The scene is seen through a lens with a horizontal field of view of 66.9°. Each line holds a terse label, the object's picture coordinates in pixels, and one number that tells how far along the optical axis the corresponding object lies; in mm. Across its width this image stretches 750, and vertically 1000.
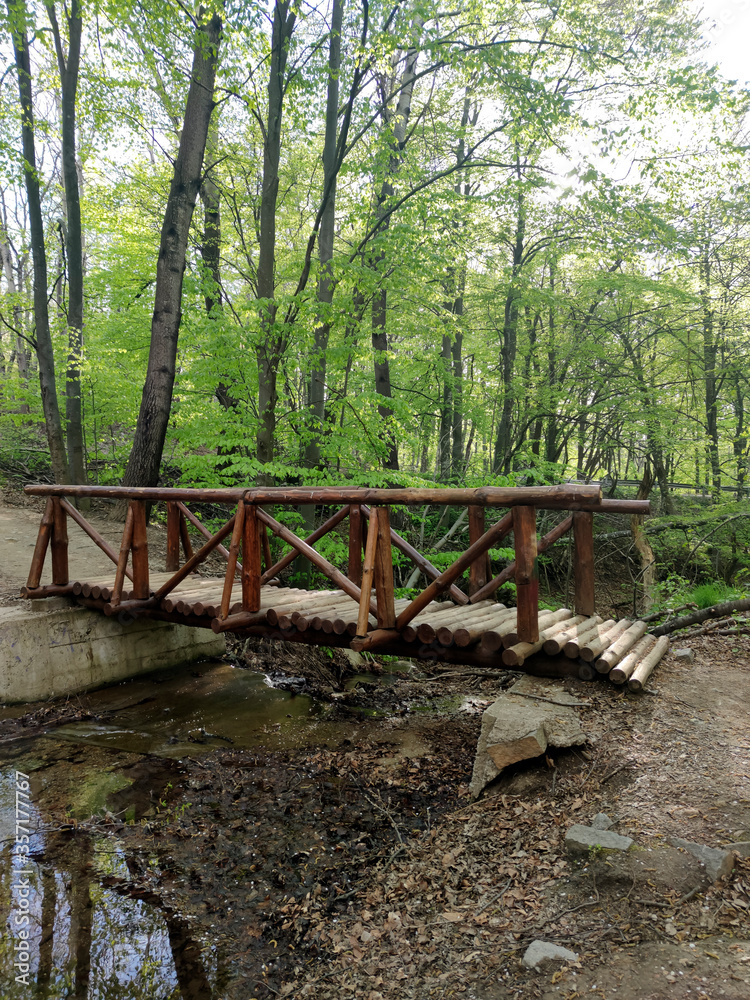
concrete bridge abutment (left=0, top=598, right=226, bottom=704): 5863
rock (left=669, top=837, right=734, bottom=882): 2404
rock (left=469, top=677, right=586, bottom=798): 3578
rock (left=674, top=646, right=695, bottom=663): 4812
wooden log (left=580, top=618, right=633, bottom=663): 3945
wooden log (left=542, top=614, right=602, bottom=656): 4016
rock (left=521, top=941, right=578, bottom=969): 2199
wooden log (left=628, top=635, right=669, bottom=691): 3922
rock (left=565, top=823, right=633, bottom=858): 2695
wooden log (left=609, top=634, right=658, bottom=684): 3877
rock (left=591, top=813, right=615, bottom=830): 2867
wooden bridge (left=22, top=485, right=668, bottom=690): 3951
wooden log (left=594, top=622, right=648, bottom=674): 3889
